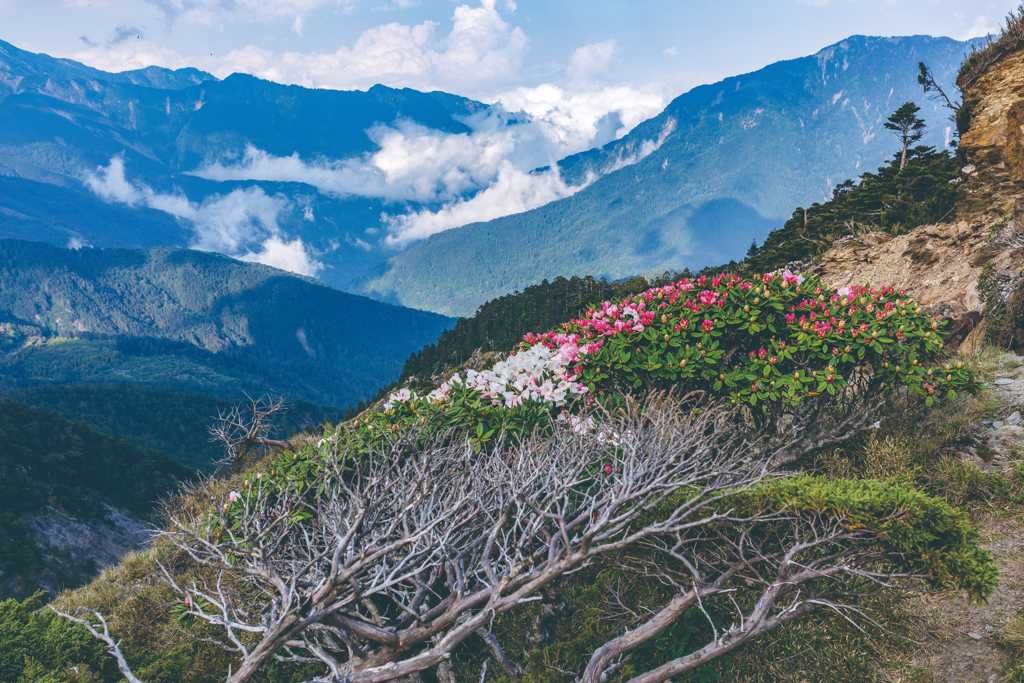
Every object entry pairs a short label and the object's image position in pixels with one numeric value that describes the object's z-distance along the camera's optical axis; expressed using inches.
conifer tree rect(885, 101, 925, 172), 1121.2
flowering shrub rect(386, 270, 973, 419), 308.8
